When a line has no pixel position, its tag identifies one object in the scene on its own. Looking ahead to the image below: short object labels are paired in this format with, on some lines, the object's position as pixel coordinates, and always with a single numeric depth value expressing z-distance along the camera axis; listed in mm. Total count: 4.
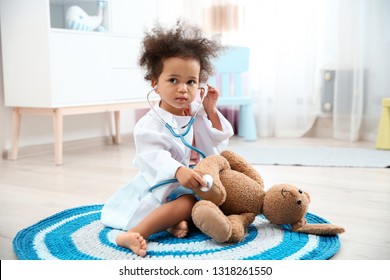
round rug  865
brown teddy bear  927
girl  948
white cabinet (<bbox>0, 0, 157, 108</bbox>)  1875
